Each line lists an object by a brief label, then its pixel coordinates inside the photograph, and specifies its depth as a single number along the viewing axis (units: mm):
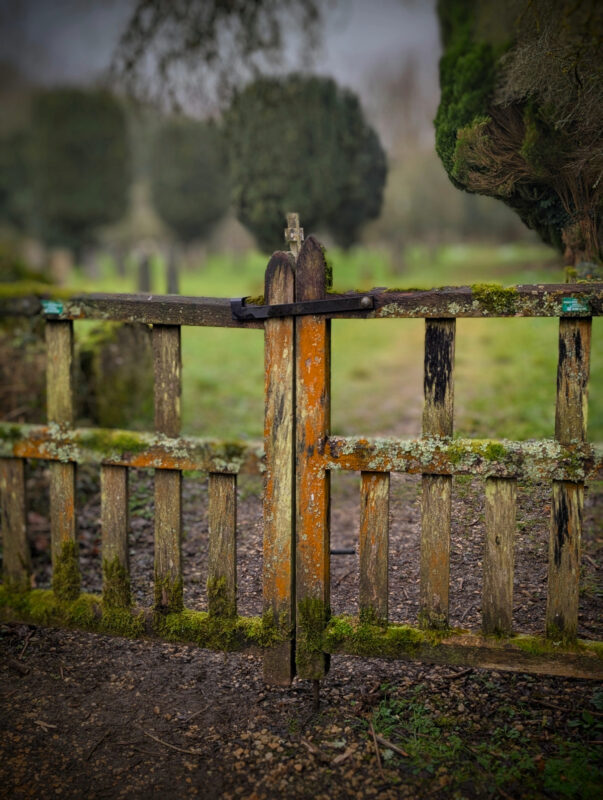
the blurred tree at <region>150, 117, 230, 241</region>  11242
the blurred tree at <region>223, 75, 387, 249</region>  5566
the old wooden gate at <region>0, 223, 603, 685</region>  2814
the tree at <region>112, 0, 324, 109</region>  5496
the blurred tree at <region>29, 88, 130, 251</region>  25609
